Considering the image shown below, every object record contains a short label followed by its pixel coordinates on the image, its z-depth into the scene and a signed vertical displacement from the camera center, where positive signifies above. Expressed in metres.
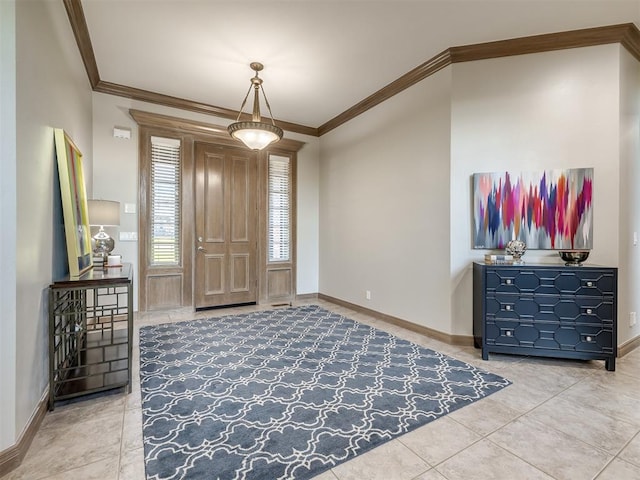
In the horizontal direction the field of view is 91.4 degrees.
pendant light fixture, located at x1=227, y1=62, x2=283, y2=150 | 3.37 +1.18
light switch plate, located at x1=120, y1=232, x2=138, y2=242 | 4.17 +0.01
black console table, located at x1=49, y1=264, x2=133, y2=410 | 2.07 -0.87
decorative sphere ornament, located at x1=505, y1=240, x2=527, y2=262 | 3.04 -0.11
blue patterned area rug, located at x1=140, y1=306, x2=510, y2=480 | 1.62 -1.14
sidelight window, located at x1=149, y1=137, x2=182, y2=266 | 4.44 +0.50
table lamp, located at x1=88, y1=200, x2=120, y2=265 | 2.97 +0.17
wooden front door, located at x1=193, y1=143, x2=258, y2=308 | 4.80 +0.18
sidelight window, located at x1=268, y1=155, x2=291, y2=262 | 5.41 +0.52
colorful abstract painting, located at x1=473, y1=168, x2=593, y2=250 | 2.98 +0.29
